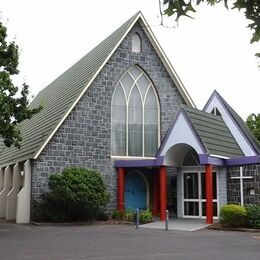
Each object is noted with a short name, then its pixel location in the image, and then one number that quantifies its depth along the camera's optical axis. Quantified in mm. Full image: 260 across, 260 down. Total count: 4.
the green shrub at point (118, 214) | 23906
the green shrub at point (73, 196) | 21750
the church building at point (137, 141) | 22531
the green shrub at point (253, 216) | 18688
